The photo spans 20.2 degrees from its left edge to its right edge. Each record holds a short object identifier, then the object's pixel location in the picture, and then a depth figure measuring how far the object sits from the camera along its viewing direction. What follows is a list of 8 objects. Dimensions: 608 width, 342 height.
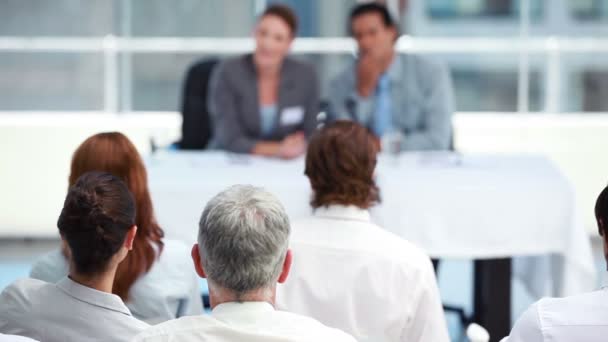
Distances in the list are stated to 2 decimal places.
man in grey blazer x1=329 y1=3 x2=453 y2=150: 7.03
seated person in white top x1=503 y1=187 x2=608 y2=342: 2.94
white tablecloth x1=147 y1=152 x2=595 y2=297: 5.81
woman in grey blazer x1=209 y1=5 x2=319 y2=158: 6.98
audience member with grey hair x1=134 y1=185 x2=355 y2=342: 2.59
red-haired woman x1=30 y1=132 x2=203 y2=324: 3.93
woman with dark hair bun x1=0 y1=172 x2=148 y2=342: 3.15
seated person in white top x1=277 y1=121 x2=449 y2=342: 3.81
